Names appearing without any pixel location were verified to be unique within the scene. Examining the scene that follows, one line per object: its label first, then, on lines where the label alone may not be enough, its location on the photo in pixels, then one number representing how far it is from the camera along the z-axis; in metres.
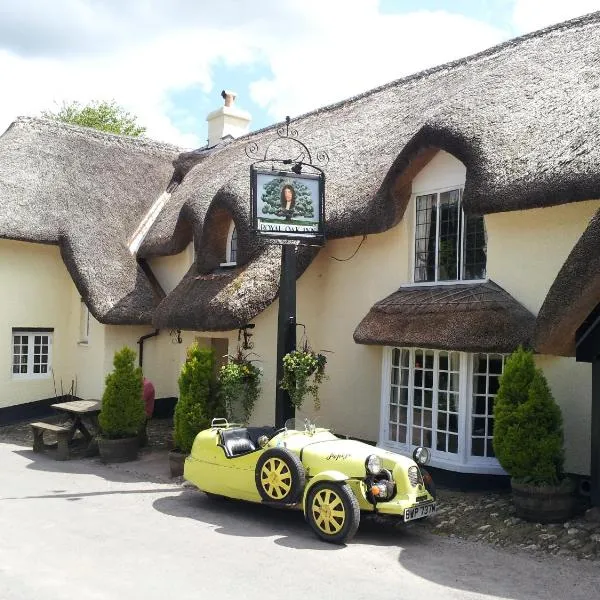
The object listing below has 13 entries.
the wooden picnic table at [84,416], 13.48
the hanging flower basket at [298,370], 10.31
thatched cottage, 9.20
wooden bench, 12.97
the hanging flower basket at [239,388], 11.36
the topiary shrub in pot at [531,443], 8.20
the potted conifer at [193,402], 11.29
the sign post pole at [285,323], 10.57
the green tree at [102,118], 40.12
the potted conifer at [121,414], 12.63
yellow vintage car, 7.58
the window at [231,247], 14.54
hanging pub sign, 10.16
